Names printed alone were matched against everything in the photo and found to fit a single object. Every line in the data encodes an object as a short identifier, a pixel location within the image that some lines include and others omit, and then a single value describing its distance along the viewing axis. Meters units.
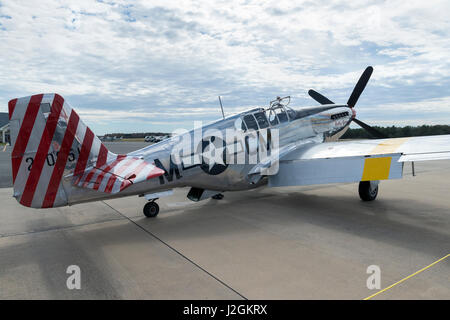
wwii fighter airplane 4.86
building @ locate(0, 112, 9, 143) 68.40
